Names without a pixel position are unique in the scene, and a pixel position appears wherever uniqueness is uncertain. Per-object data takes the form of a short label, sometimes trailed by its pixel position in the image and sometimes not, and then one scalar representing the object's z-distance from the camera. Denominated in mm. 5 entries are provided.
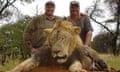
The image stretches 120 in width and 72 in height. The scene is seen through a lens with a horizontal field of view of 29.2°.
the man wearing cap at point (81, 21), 3746
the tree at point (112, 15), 16802
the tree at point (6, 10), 16034
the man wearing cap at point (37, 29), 3992
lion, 3304
